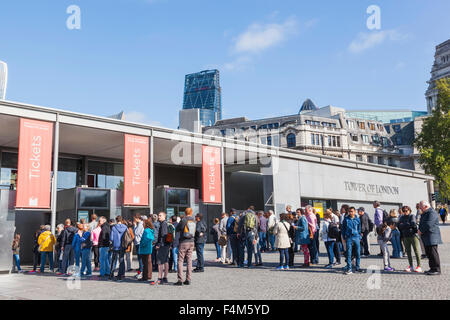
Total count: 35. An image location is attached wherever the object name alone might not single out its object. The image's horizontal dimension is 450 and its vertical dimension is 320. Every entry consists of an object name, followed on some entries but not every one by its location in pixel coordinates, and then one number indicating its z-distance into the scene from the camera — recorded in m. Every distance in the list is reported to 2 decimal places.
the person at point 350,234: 10.15
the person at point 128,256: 11.96
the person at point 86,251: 11.77
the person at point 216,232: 14.10
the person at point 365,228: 12.63
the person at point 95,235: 12.04
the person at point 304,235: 11.91
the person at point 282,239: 11.61
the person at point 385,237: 10.76
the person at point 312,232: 12.24
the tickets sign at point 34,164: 15.15
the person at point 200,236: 10.95
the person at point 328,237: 11.80
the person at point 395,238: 12.87
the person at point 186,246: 9.39
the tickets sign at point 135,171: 18.58
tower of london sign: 30.66
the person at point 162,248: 9.84
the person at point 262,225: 16.00
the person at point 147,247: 10.04
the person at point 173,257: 12.19
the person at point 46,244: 13.18
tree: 43.25
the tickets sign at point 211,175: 21.83
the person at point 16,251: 12.98
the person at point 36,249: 13.59
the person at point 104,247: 11.56
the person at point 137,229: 11.49
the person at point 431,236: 9.68
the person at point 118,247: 10.76
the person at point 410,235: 10.59
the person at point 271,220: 12.87
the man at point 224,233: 14.11
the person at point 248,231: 12.48
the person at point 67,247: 12.52
